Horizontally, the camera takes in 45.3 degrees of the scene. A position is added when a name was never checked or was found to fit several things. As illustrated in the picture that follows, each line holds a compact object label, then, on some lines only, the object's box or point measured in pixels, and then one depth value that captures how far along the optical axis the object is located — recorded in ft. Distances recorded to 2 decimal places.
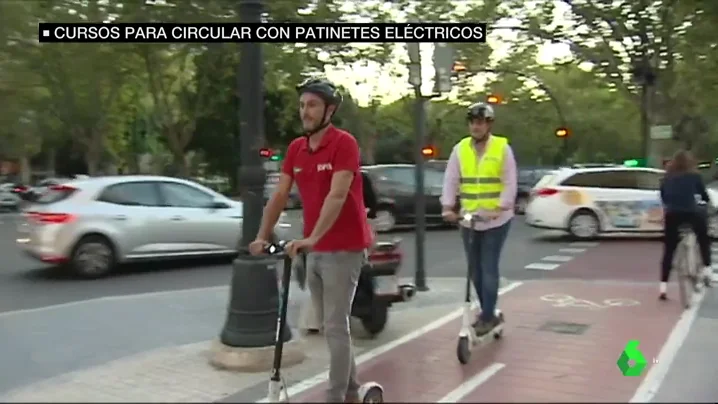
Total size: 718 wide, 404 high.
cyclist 30.30
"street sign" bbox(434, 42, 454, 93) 31.32
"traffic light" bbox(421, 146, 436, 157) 93.98
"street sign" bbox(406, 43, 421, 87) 32.27
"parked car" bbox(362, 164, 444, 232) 66.59
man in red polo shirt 14.92
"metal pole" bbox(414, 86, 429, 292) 32.55
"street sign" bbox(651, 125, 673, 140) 80.33
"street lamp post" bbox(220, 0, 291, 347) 20.72
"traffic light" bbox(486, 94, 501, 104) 96.69
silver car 40.55
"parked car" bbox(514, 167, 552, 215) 89.54
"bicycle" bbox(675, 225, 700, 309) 29.68
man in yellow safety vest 21.44
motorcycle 23.67
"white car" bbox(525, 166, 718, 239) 56.25
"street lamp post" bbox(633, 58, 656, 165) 83.15
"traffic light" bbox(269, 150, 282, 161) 142.70
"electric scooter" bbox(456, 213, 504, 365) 20.71
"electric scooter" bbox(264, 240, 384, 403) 15.64
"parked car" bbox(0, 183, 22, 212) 116.37
